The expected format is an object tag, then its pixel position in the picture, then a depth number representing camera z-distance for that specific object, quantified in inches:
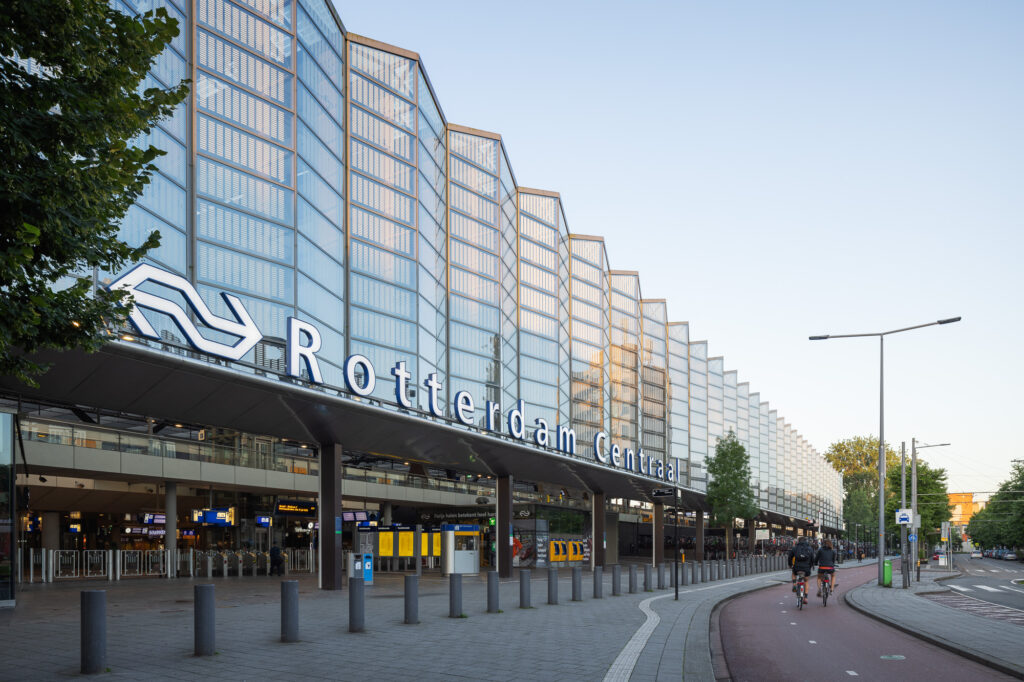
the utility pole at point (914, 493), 1566.2
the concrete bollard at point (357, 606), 619.8
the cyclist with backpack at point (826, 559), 999.0
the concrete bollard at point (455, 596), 735.7
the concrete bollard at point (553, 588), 890.7
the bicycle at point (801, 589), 978.7
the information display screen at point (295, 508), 1983.3
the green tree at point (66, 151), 317.1
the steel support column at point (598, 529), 2012.8
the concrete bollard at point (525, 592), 852.6
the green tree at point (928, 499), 3575.3
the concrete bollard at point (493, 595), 781.9
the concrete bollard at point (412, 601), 682.8
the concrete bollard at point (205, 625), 485.7
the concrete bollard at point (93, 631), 421.4
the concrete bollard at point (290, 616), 554.6
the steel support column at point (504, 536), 1539.1
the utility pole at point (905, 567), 1380.4
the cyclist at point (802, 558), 1005.2
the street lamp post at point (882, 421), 1438.0
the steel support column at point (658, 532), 2511.1
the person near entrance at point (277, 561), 1591.8
